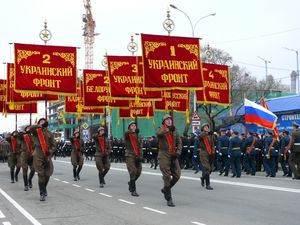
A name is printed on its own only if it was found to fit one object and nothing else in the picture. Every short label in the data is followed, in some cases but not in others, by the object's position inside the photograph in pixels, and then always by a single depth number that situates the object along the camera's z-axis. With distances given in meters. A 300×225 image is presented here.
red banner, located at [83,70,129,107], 25.44
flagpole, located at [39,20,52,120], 18.91
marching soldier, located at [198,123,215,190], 13.90
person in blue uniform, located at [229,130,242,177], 18.31
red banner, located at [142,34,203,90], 15.87
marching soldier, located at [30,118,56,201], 12.28
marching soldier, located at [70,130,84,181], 17.89
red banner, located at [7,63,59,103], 22.16
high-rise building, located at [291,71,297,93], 62.97
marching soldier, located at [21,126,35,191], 14.83
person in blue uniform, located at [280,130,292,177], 18.17
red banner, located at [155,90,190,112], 26.16
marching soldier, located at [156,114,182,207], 10.93
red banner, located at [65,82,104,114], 28.02
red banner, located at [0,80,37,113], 25.62
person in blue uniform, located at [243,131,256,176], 19.38
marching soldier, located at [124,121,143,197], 13.11
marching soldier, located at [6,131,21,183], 17.69
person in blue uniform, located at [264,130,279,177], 18.55
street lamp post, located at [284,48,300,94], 59.20
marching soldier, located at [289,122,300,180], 16.77
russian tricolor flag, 19.53
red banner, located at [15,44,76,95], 18.38
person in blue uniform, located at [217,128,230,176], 19.39
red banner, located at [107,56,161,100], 23.23
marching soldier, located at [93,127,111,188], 15.46
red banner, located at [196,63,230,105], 22.64
